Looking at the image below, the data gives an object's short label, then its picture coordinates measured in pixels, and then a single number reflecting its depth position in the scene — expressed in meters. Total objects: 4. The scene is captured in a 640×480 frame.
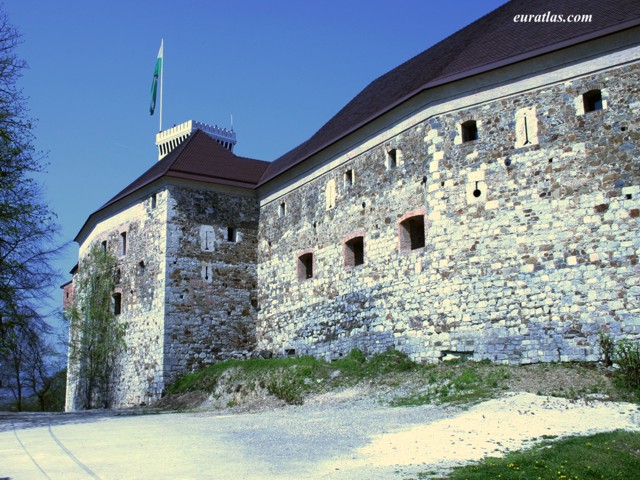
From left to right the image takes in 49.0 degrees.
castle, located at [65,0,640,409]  13.88
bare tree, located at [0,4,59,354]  16.02
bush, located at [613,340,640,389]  11.80
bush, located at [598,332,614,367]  12.92
